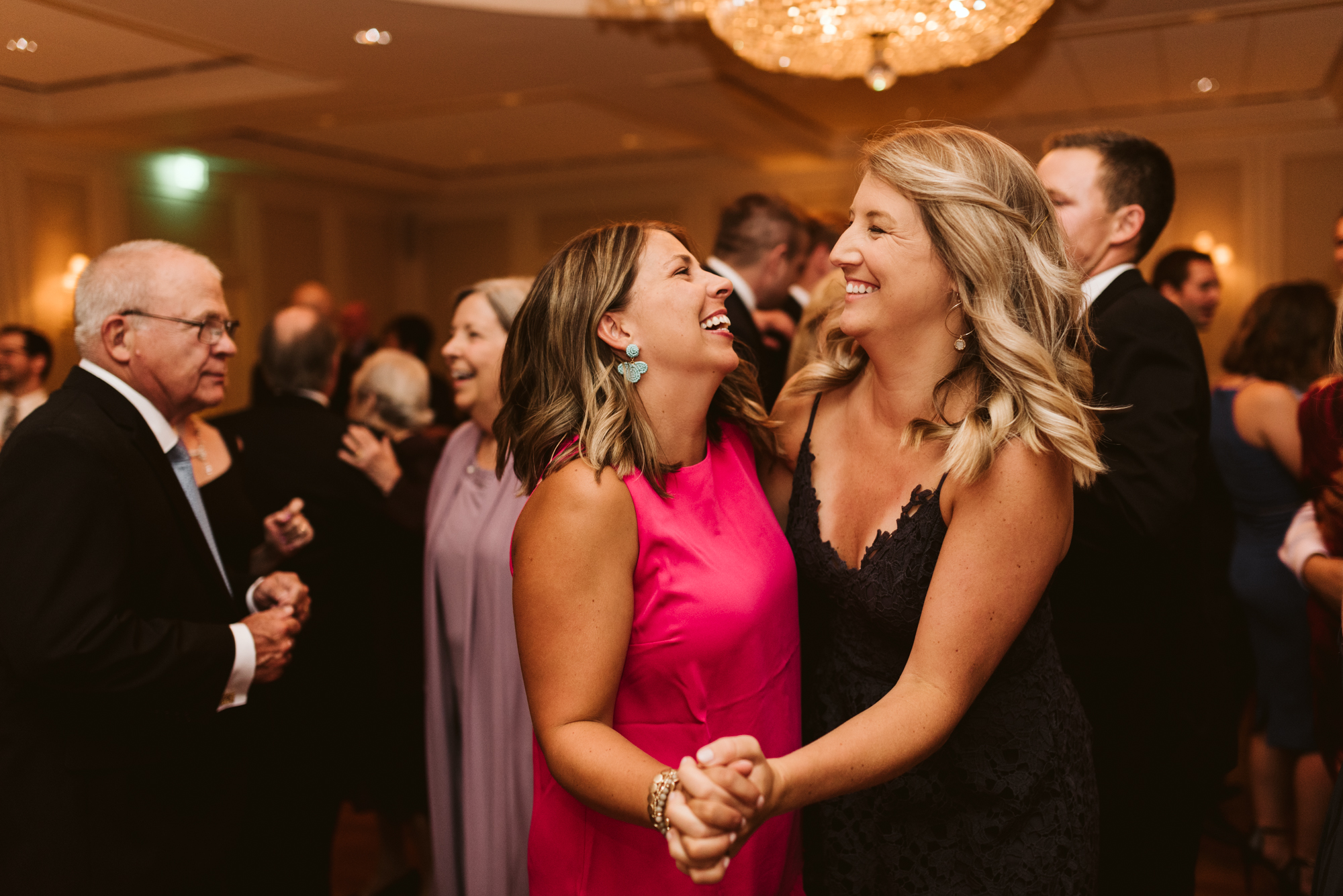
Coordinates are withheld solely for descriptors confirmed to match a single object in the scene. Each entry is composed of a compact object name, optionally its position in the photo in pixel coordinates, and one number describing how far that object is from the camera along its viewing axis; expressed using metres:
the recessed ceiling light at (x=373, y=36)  5.14
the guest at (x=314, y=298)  6.96
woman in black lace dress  1.39
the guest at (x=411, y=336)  6.84
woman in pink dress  1.38
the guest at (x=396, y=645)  3.05
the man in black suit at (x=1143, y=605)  1.93
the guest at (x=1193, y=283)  4.41
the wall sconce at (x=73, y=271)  7.80
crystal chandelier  3.88
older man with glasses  1.69
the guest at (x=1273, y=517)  3.42
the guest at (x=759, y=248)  3.60
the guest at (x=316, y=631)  2.95
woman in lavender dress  2.29
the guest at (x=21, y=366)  5.13
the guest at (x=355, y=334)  7.62
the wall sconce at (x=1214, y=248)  8.38
